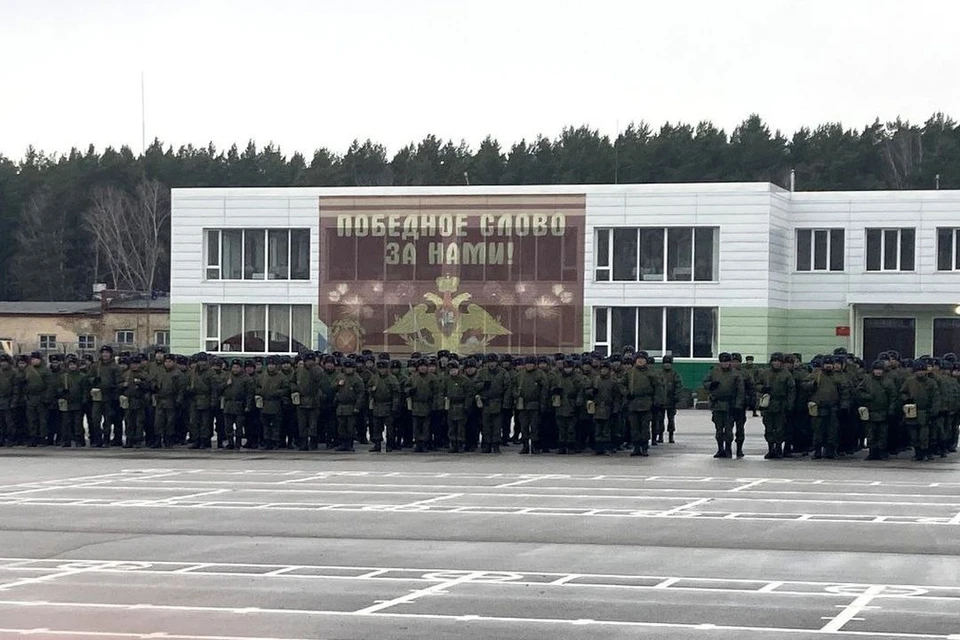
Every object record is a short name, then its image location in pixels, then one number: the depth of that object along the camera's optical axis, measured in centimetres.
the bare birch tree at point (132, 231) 10694
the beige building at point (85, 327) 7619
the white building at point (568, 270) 5281
